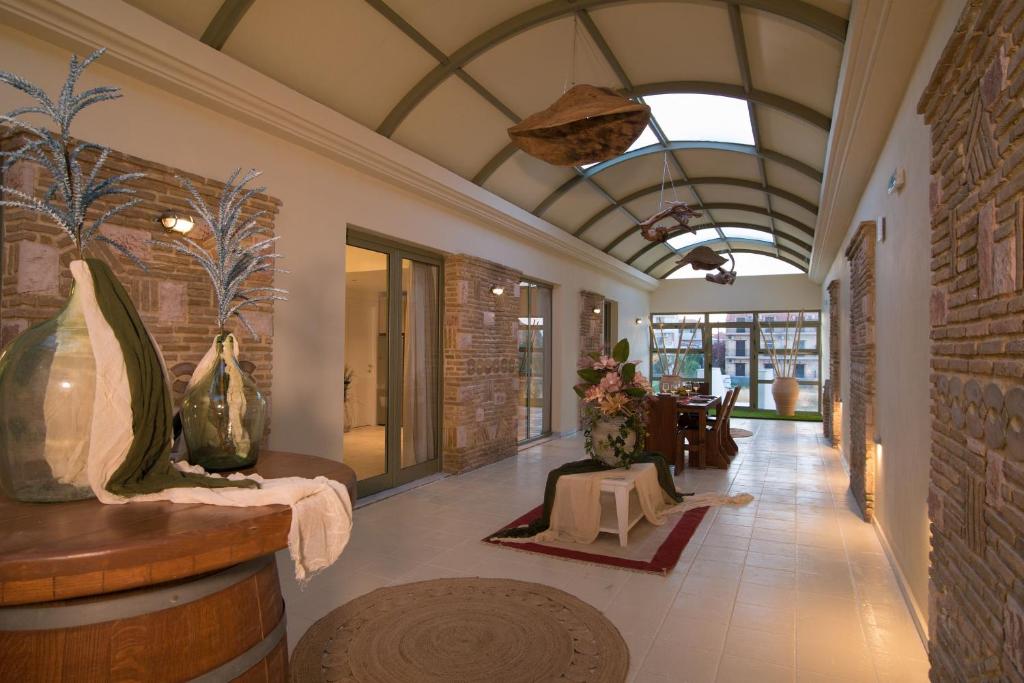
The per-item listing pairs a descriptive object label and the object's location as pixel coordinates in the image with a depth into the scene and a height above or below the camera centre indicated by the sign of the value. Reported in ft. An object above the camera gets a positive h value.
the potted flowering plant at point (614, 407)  13.69 -1.44
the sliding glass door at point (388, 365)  17.37 -0.54
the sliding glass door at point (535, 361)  27.17 -0.60
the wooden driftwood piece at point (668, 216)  17.72 +4.21
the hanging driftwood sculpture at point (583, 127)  9.22 +3.87
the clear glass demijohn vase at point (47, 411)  3.78 -0.44
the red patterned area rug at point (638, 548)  11.80 -4.50
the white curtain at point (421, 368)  19.01 -0.69
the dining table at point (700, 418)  21.86 -2.70
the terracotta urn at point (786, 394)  39.40 -3.12
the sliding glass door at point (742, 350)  42.11 -0.05
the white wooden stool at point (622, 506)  12.76 -3.59
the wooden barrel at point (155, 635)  3.18 -1.75
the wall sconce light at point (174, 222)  10.85 +2.45
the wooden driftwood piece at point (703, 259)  20.85 +3.41
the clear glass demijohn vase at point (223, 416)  5.27 -0.66
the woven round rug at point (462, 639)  7.86 -4.51
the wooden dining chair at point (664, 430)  21.06 -3.08
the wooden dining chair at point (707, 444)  21.83 -3.71
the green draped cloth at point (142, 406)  4.07 -0.44
